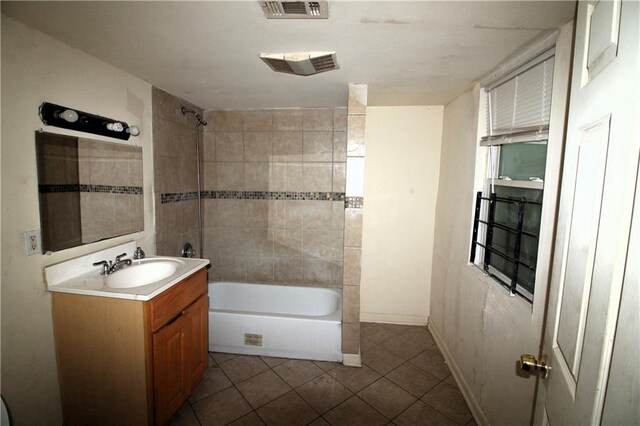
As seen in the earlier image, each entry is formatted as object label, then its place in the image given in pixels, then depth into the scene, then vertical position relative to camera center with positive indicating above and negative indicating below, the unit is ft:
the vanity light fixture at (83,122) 4.94 +1.12
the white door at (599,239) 1.64 -0.30
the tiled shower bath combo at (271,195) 9.89 -0.32
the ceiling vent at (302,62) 5.52 +2.51
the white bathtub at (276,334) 7.94 -4.15
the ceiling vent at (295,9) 3.84 +2.45
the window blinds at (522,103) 4.66 +1.67
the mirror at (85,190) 5.04 -0.19
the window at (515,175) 4.82 +0.36
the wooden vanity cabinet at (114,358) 4.93 -3.12
